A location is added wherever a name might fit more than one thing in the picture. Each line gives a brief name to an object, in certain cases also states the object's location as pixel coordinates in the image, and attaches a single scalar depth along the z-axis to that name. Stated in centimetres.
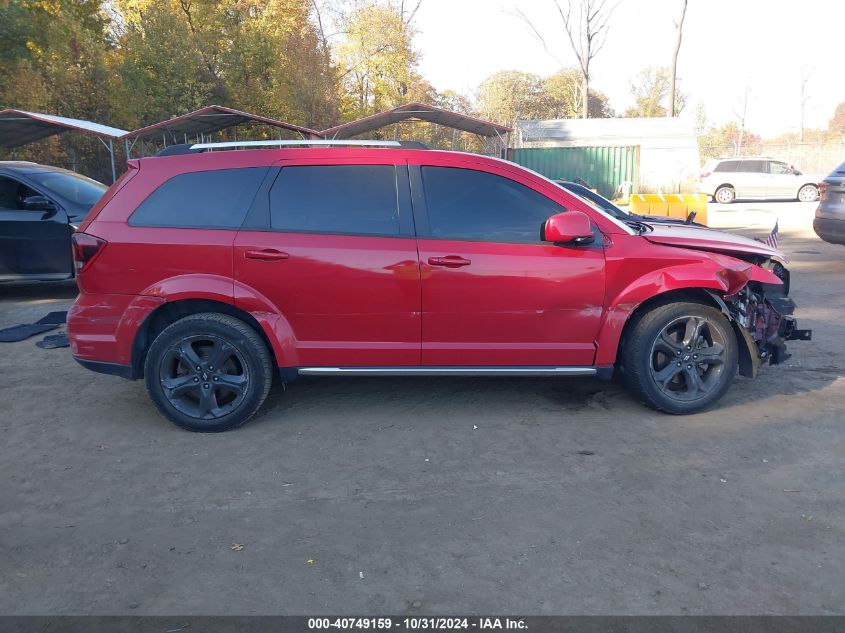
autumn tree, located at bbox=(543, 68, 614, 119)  6092
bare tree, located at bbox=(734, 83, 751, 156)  5687
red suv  446
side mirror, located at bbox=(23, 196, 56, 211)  878
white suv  2506
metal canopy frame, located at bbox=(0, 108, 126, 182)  1521
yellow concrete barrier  1525
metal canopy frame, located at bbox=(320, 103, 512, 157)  2152
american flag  695
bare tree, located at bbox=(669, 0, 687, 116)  3441
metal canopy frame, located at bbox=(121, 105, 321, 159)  1839
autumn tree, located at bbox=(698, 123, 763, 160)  6342
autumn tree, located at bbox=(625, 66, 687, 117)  6438
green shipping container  2720
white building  2905
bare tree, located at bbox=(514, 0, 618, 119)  3953
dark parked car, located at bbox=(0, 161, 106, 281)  876
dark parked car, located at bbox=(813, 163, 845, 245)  938
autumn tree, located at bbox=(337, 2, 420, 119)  3488
